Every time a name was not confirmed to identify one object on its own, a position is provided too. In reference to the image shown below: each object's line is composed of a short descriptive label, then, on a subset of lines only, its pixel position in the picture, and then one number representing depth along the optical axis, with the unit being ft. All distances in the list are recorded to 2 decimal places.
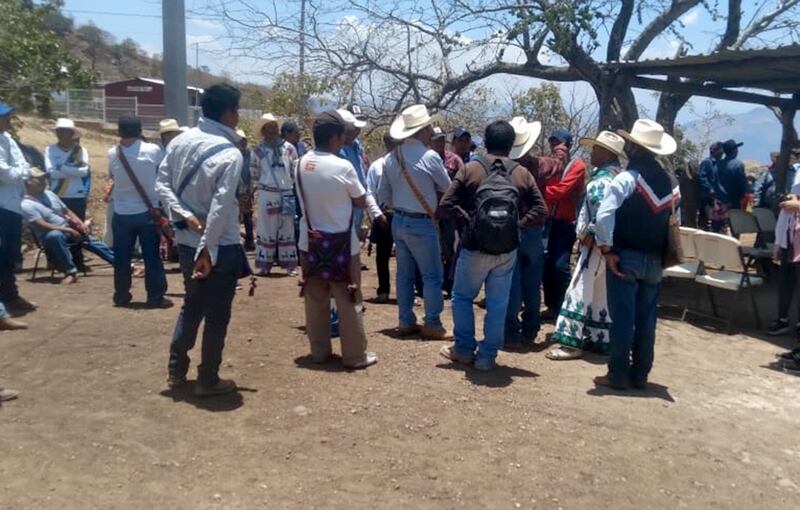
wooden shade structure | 25.43
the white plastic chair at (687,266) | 27.09
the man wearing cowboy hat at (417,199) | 21.06
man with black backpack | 18.16
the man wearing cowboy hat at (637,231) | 17.37
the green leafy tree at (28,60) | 37.04
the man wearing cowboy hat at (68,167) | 30.07
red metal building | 176.14
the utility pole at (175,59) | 30.07
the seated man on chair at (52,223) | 28.27
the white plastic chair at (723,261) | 25.54
